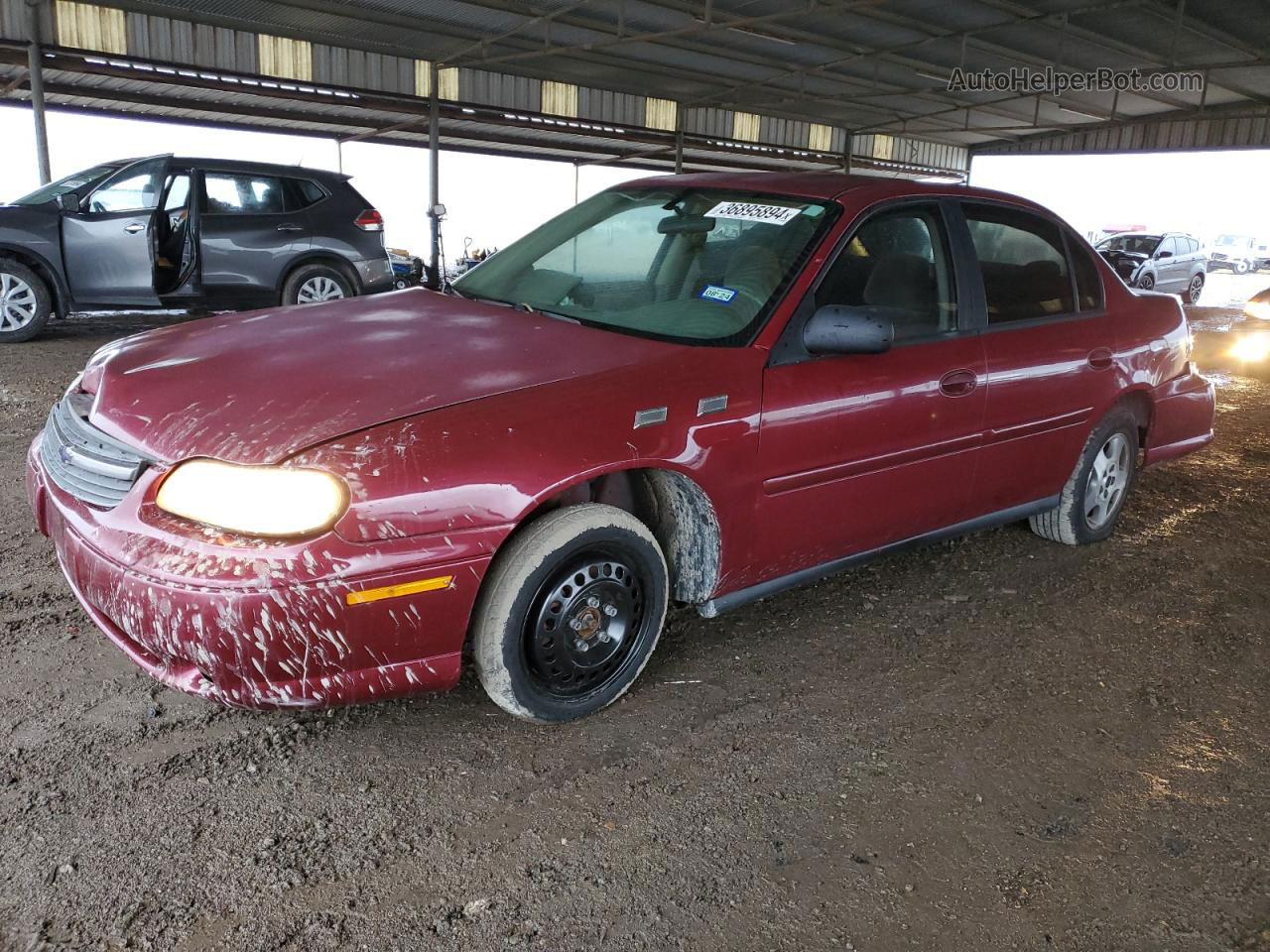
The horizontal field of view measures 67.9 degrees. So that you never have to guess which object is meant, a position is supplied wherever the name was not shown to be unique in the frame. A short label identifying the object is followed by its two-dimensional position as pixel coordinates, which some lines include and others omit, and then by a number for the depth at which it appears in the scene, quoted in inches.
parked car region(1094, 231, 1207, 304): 740.6
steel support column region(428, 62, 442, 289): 692.1
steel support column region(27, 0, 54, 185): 497.7
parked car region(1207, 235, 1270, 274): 1428.4
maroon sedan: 82.4
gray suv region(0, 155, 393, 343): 313.6
